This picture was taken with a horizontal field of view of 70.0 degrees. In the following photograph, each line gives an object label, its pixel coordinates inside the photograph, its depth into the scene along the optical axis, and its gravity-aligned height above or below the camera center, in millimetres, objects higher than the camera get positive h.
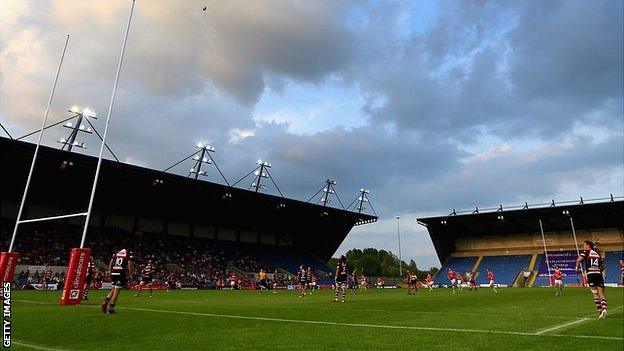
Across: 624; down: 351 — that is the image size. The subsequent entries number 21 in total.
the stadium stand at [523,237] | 61719 +10695
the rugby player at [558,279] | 31219 +2078
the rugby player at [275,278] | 48250 +2479
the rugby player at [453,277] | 40722 +2537
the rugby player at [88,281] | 19428 +711
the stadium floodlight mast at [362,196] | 68812 +16140
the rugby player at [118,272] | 11953 +658
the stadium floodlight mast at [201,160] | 51184 +15600
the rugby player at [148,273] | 26309 +1399
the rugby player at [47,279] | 33625 +1151
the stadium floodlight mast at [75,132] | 39225 +13964
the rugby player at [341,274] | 20375 +1269
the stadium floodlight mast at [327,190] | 65438 +16113
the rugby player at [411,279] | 34741 +1940
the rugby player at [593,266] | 12250 +1197
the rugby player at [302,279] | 28719 +1406
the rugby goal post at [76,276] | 14805 +623
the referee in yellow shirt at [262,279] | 34469 +1611
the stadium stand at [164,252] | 40969 +4878
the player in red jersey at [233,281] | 45666 +1891
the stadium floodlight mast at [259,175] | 57219 +15699
